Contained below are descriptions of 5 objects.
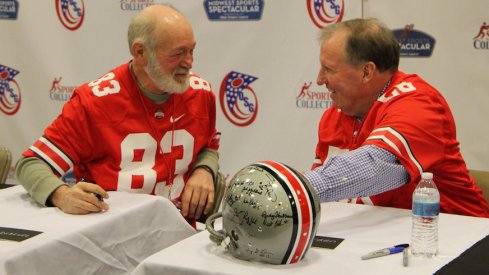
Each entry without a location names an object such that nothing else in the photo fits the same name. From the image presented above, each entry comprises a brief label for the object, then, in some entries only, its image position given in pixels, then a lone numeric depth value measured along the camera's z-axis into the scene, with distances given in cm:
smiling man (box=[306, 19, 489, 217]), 248
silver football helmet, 202
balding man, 309
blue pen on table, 207
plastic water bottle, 209
